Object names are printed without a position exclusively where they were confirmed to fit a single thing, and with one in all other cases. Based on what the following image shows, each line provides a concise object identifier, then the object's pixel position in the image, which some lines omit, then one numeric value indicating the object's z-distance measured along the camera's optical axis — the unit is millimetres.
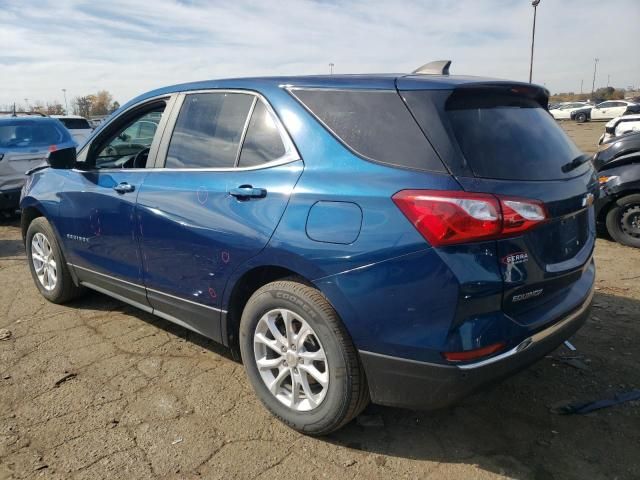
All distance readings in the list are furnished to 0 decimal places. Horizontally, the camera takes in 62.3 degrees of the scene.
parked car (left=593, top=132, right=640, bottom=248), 5883
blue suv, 2129
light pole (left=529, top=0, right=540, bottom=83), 32219
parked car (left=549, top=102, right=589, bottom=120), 44375
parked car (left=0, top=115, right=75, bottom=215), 7730
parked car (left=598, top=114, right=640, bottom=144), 13598
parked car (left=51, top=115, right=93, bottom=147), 12909
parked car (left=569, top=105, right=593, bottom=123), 41750
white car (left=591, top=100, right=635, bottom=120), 39344
